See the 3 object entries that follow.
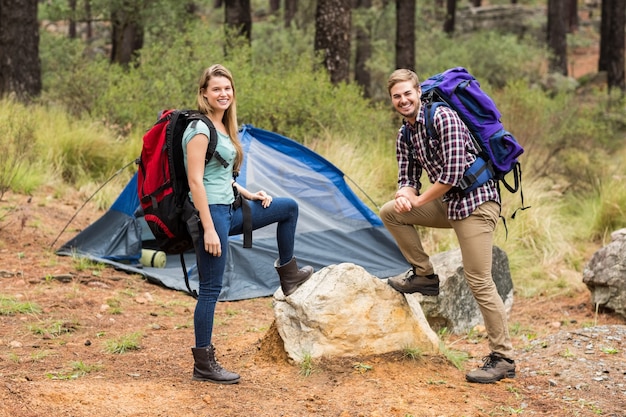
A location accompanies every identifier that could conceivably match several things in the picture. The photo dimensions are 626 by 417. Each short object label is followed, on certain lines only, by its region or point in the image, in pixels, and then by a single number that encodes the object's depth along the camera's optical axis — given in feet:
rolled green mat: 25.53
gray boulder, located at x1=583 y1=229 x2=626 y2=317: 23.26
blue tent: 24.98
